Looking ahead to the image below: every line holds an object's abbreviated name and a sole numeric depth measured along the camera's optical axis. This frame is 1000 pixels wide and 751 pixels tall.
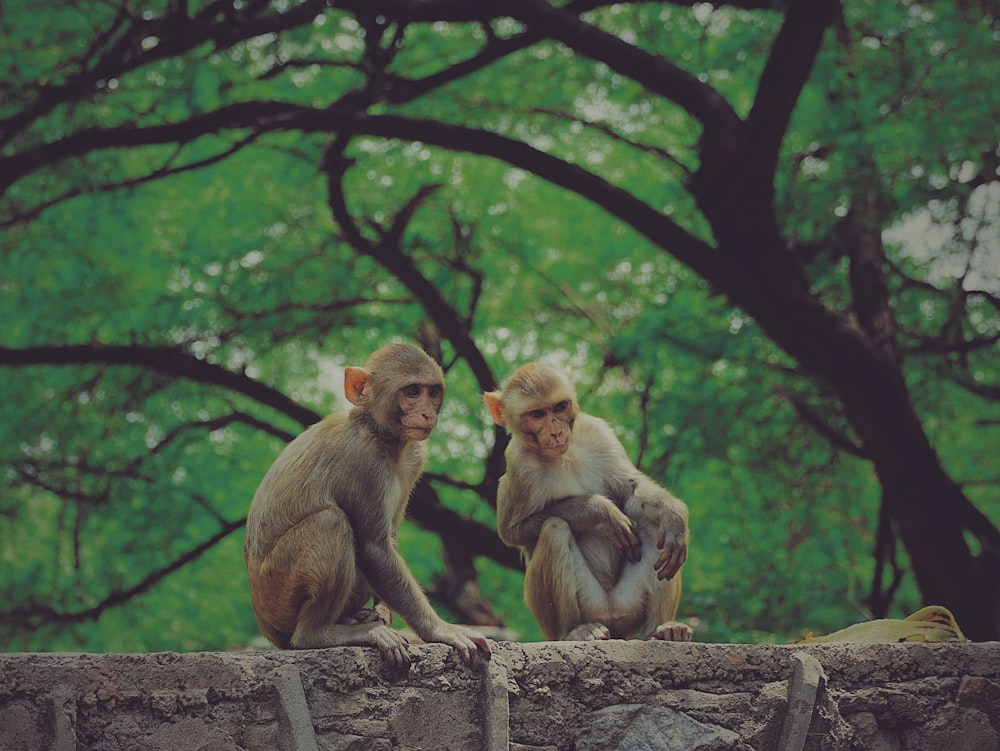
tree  8.13
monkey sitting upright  5.02
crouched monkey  4.21
